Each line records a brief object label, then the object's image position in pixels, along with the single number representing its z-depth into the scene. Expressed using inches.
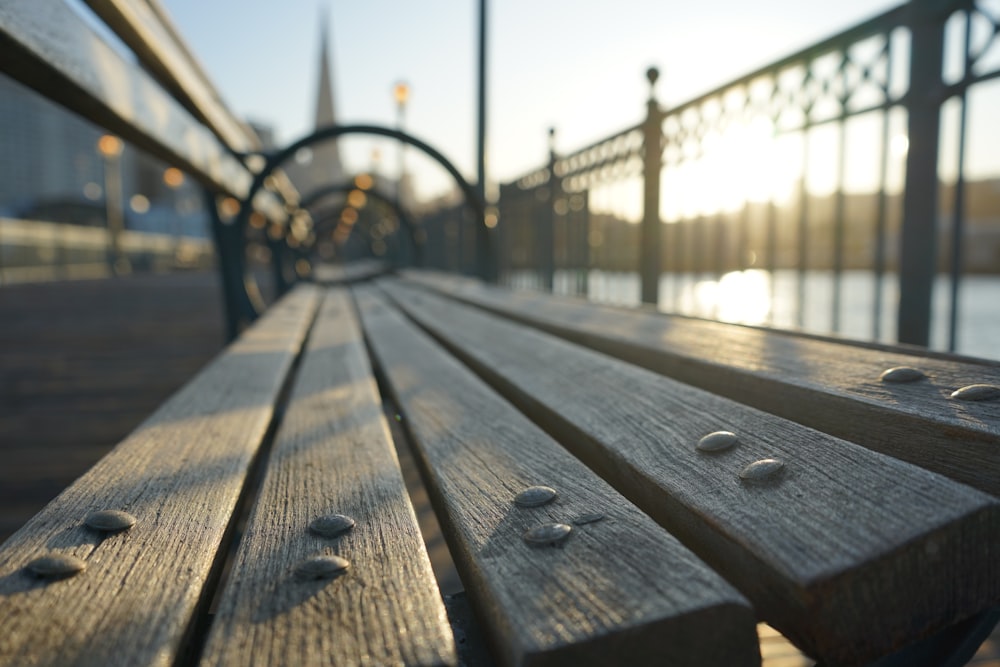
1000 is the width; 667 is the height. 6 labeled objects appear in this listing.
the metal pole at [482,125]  240.4
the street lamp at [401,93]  715.4
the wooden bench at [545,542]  20.4
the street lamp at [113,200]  919.0
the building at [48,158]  4434.1
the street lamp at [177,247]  1434.5
